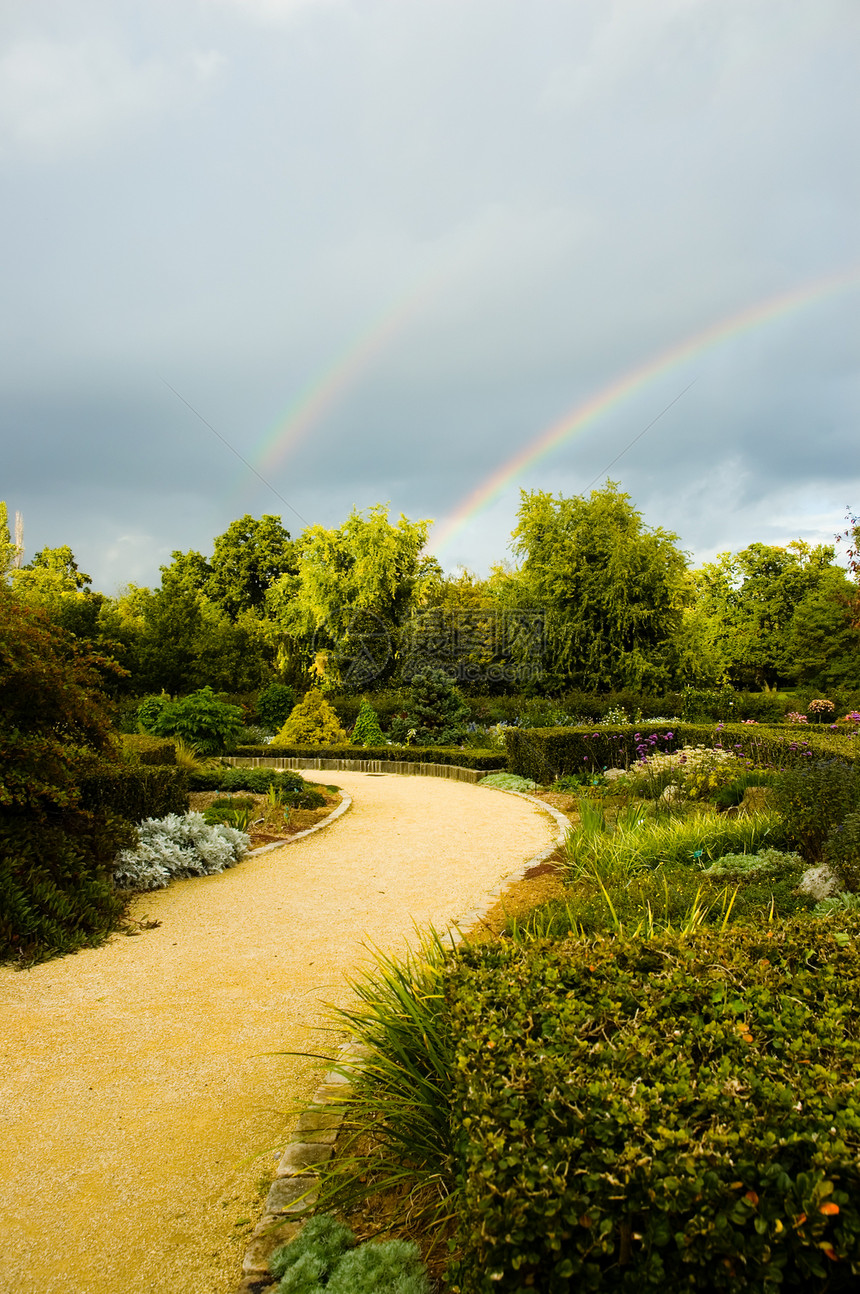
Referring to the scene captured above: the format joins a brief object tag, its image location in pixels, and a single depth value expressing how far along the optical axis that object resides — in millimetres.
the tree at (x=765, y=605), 32688
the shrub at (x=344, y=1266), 1879
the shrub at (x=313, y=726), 19109
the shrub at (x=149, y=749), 9989
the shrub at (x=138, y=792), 6622
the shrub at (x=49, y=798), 4773
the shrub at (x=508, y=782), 12664
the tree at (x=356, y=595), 27266
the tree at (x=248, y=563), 42188
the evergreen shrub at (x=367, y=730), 18814
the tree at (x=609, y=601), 20891
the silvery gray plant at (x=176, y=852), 6227
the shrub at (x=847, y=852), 4395
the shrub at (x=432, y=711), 18516
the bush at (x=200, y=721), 13992
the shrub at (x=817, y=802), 5516
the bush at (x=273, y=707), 21592
